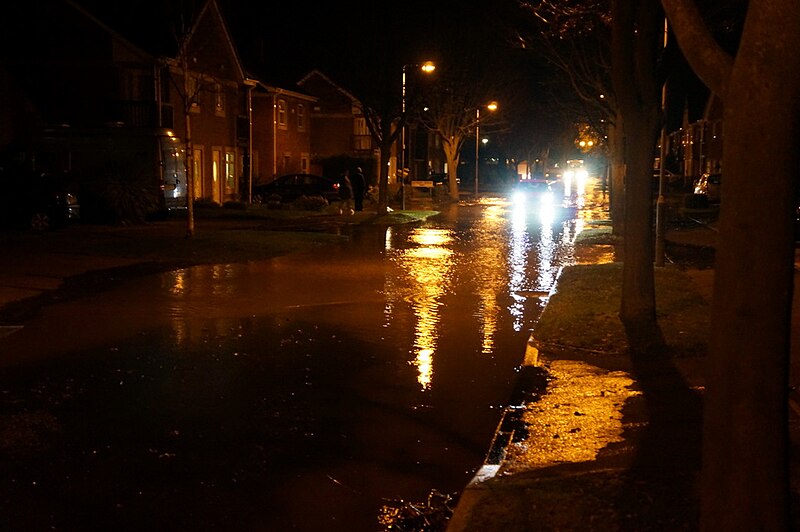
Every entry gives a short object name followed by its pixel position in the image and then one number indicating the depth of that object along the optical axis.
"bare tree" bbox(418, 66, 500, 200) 53.56
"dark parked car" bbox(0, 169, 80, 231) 24.86
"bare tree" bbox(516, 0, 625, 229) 21.56
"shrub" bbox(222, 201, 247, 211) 39.03
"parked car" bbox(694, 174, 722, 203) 44.47
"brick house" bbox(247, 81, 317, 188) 49.53
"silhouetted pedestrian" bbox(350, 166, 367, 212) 38.38
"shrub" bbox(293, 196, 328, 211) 37.81
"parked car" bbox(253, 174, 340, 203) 42.69
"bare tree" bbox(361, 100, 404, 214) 36.16
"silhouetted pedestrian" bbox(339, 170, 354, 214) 40.09
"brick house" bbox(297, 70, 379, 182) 62.22
